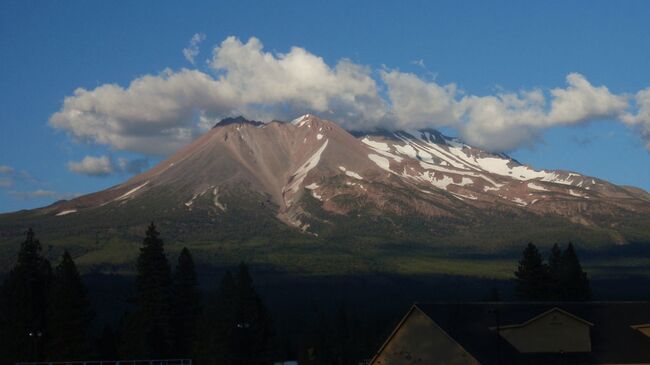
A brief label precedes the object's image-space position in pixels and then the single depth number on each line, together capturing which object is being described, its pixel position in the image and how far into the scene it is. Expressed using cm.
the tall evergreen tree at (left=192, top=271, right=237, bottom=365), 7806
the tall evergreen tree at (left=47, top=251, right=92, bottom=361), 7038
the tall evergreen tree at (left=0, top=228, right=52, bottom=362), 7112
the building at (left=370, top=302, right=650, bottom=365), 5612
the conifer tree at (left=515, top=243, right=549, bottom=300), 8850
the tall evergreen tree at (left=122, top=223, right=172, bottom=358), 7681
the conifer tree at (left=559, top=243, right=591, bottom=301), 9012
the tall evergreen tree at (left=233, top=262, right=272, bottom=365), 8361
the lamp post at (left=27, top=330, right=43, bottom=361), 7006
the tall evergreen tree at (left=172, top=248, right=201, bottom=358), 8288
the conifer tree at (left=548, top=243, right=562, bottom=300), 8831
